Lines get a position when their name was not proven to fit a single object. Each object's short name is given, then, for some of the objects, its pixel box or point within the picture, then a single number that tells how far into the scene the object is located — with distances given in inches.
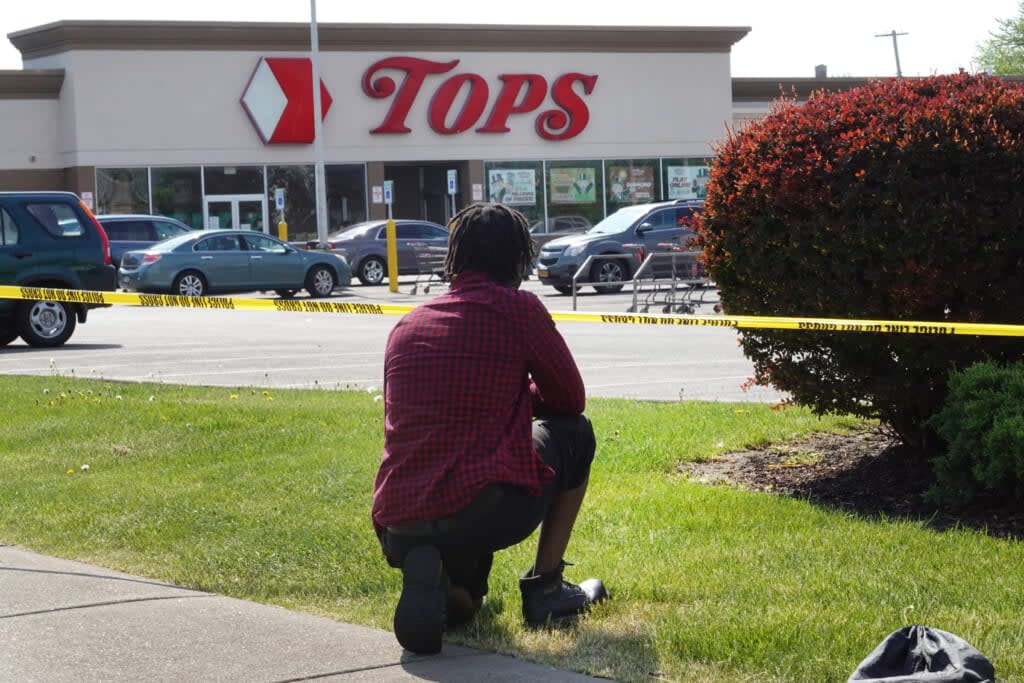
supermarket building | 1620.3
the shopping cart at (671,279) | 855.1
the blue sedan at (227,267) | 1085.8
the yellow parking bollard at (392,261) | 1227.2
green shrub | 249.8
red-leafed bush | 265.4
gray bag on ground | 164.4
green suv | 715.4
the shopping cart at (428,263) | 1203.9
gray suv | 1093.1
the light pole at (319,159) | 1536.7
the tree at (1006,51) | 2805.1
